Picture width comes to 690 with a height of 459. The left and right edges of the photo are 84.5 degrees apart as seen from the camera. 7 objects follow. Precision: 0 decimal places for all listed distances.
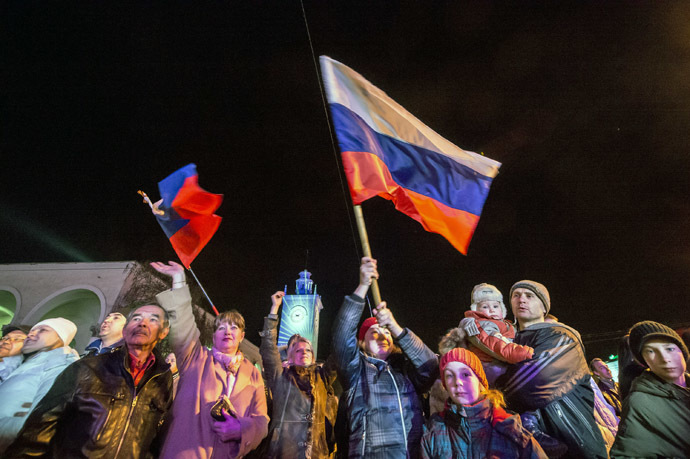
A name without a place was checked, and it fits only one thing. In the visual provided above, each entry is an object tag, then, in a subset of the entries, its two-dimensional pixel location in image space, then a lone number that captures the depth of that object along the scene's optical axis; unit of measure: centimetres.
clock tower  4881
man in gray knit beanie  271
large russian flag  395
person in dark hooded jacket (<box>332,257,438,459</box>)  309
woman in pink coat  302
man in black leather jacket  262
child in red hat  256
